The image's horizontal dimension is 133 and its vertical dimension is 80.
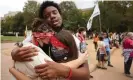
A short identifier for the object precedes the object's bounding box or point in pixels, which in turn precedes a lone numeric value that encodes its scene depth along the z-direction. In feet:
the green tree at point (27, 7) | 90.63
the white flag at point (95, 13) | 17.86
